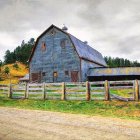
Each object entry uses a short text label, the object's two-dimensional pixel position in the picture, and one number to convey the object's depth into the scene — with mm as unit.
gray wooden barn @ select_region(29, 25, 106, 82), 21457
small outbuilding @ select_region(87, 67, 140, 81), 21404
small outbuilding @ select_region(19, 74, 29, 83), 32667
